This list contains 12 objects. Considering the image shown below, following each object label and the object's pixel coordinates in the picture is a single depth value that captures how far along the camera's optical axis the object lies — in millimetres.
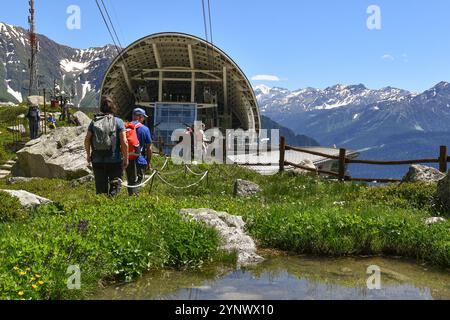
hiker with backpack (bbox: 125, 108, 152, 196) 11172
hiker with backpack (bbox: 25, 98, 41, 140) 27312
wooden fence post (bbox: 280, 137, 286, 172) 21094
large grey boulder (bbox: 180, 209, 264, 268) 7596
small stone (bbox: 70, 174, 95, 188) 16731
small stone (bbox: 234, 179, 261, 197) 14594
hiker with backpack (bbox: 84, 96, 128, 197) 9781
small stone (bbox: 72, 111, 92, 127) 36469
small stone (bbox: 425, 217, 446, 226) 9070
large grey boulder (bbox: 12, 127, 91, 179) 19219
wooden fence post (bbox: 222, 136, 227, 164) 26106
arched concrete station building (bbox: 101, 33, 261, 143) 48938
